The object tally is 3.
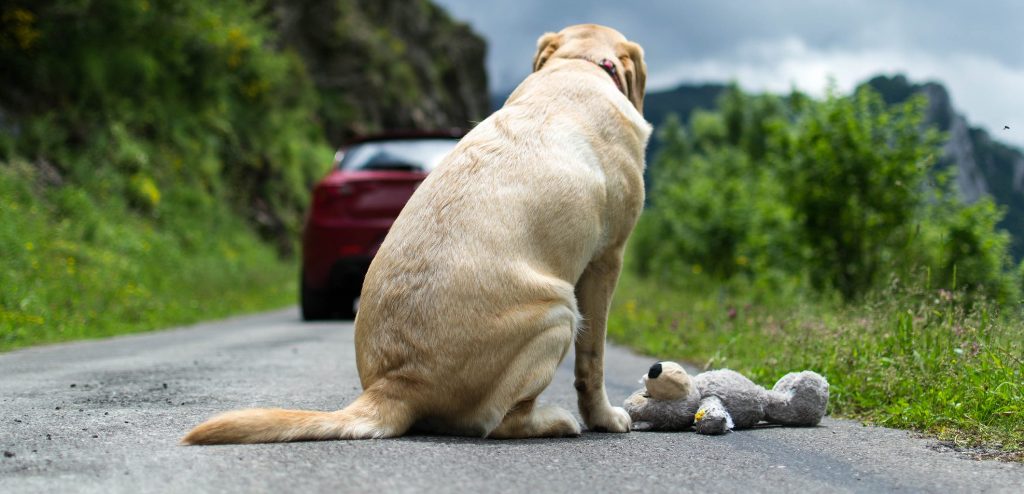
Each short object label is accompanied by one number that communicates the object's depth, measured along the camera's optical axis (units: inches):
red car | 398.6
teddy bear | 165.8
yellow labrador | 141.1
